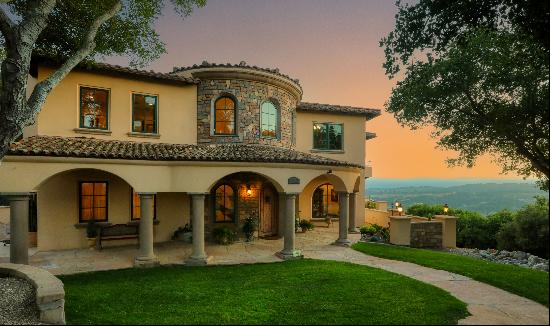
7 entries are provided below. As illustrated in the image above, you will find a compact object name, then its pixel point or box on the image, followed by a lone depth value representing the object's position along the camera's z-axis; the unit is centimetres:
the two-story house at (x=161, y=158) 1027
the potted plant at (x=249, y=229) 1469
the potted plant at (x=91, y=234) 1307
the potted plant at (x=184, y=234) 1423
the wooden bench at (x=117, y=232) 1273
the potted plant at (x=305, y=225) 1752
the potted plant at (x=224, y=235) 1402
